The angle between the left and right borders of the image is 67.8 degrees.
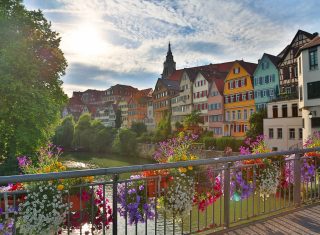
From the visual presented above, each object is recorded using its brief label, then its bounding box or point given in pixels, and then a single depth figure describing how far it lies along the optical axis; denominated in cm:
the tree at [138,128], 4373
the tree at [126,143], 3935
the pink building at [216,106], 3665
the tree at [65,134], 4695
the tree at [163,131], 3897
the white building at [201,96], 3928
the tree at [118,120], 6197
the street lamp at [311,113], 2074
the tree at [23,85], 1349
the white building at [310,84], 2037
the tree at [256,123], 2811
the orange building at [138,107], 5827
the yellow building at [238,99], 3298
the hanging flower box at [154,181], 304
